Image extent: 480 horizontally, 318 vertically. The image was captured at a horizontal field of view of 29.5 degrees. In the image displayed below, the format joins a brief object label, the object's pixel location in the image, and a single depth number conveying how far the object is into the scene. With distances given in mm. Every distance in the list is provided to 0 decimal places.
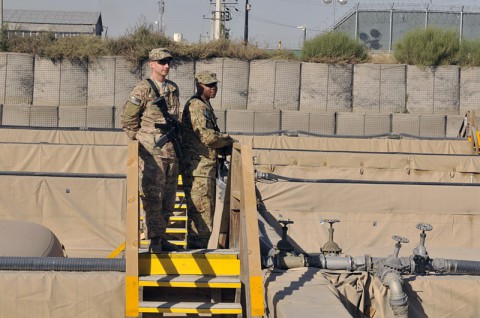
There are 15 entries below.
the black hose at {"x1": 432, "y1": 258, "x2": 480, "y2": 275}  7859
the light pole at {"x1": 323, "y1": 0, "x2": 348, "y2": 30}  45694
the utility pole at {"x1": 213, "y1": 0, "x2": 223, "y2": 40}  43969
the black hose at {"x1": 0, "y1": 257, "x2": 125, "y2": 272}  7473
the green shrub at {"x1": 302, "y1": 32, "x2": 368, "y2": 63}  31641
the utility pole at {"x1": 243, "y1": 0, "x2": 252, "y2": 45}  44916
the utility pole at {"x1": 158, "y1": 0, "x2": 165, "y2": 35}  63288
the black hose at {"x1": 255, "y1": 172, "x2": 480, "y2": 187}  13625
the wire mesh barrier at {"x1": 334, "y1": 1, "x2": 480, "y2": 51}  53016
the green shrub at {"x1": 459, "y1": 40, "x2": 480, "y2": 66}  31577
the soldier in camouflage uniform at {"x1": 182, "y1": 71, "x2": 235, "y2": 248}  7703
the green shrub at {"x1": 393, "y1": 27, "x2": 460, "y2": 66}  31359
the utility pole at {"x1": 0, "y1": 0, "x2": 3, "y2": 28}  35450
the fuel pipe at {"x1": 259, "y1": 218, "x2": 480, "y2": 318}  7504
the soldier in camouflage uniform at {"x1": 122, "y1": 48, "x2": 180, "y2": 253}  7215
